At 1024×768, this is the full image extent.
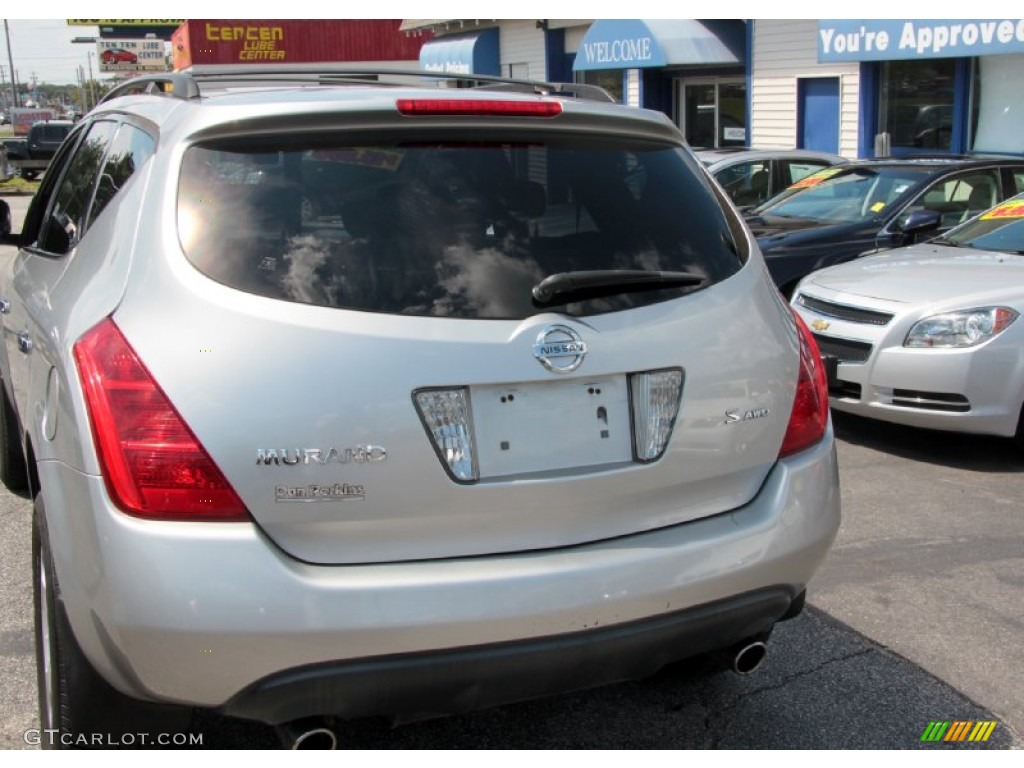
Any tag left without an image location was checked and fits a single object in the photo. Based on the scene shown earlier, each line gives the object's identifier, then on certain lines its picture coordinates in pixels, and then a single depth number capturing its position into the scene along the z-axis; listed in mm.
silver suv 2223
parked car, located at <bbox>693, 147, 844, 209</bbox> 11453
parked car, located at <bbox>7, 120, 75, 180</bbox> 37000
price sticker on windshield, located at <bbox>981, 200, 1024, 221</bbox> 6912
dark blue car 8172
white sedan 5543
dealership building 14164
